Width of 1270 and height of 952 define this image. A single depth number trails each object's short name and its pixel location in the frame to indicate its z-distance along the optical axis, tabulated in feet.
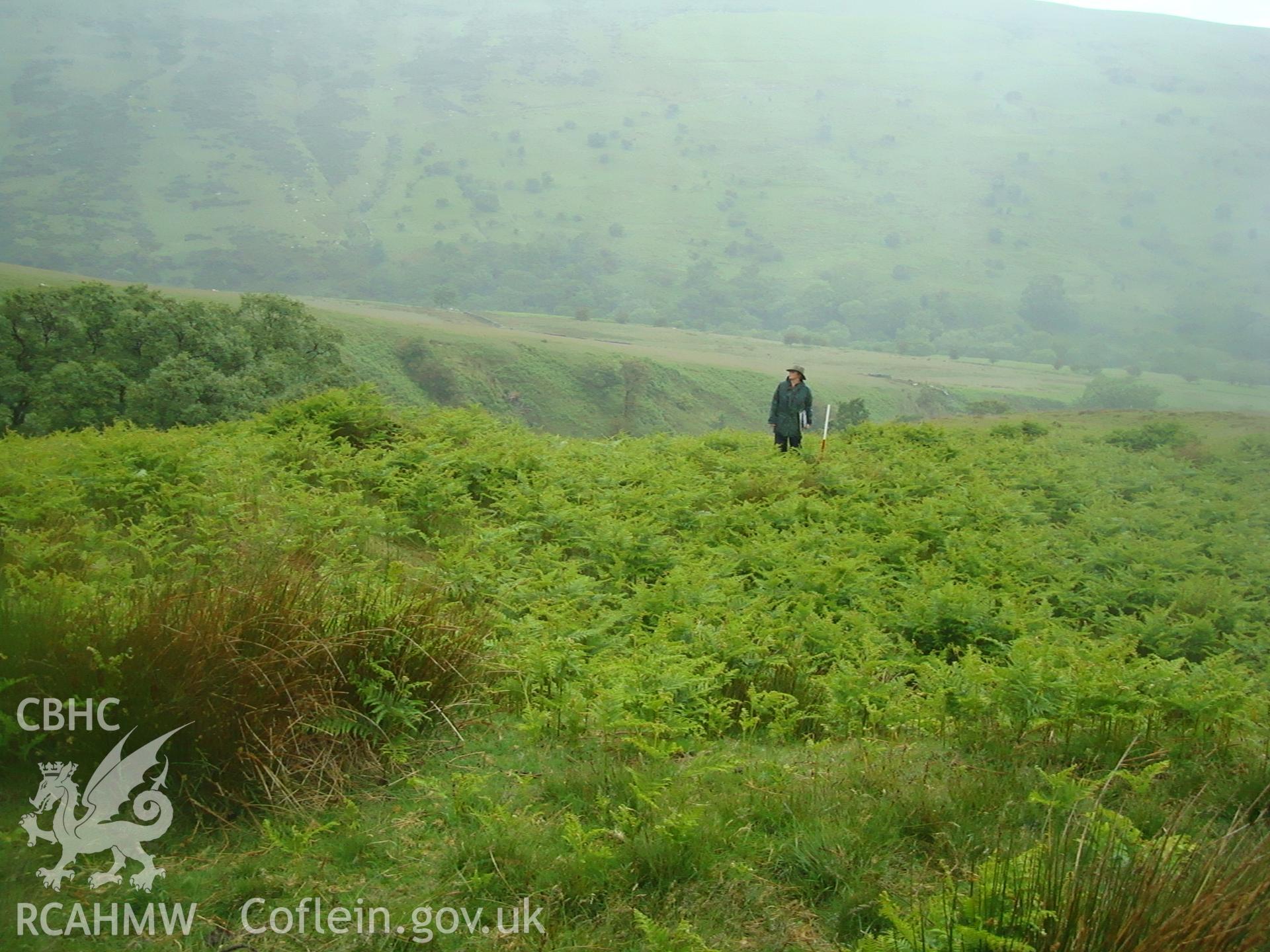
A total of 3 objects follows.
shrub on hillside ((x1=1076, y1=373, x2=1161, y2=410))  209.15
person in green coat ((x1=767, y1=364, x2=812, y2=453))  63.26
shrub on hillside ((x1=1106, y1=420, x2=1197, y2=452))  95.04
